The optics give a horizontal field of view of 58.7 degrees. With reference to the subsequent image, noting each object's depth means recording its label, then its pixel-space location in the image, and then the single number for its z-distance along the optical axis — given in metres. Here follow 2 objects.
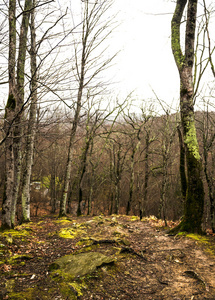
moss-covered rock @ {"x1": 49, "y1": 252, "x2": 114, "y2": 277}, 3.52
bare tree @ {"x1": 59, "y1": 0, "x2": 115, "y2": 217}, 10.62
